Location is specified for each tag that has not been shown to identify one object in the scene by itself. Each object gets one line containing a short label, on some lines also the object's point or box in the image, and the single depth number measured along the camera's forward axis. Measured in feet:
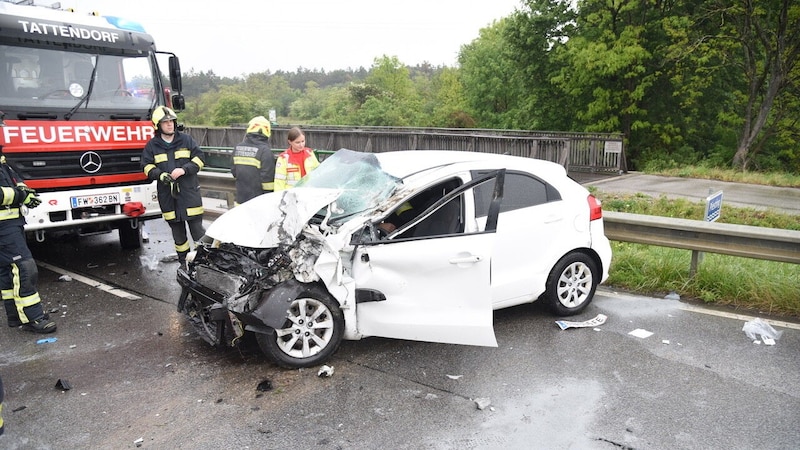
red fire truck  21.66
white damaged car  14.19
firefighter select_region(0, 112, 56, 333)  16.96
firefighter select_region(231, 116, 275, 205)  22.54
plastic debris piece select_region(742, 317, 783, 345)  16.51
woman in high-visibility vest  21.56
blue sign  21.30
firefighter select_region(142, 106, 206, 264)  21.91
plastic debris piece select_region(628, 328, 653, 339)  16.67
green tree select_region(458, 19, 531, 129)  128.26
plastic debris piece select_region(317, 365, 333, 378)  14.24
